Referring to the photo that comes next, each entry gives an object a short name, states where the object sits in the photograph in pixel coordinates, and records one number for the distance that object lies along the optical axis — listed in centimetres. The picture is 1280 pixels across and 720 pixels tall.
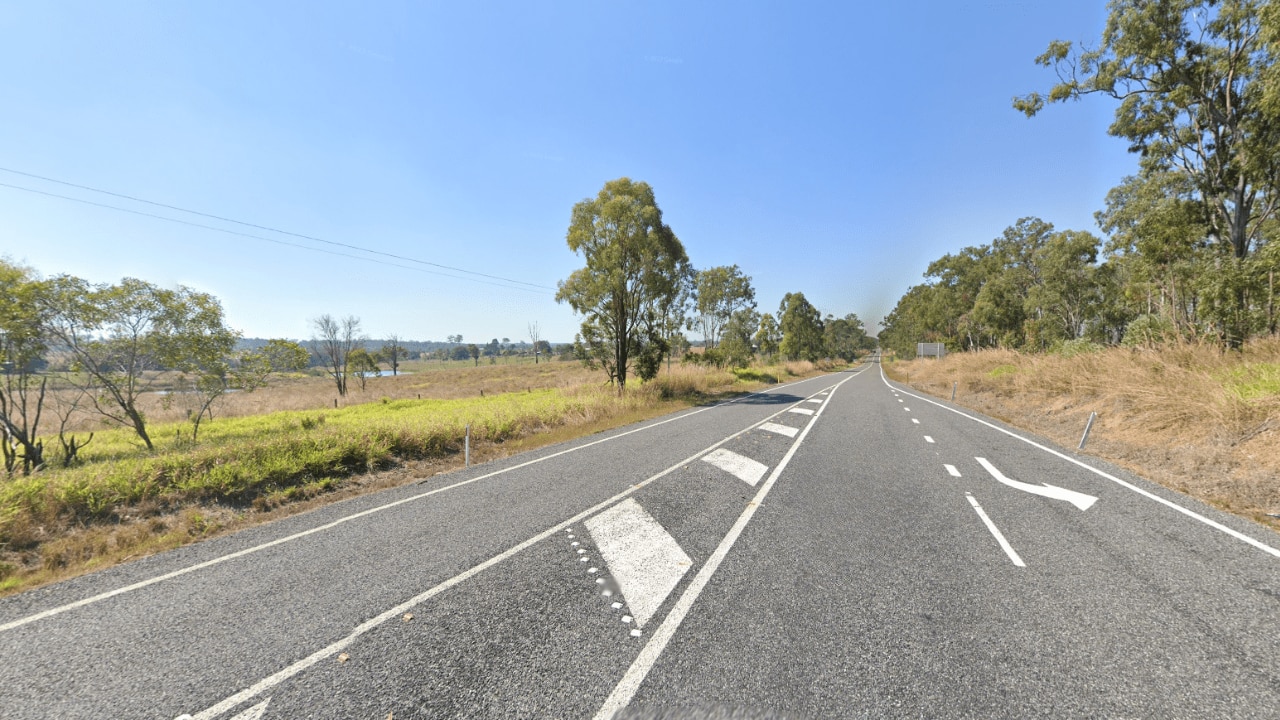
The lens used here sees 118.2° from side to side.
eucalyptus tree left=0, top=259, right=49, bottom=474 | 834
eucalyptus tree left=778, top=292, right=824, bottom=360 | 4666
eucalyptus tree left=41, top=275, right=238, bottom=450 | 930
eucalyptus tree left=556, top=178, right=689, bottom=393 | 1727
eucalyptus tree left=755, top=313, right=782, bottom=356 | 4419
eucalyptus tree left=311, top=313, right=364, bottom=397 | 3834
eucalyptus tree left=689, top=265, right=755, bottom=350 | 3638
